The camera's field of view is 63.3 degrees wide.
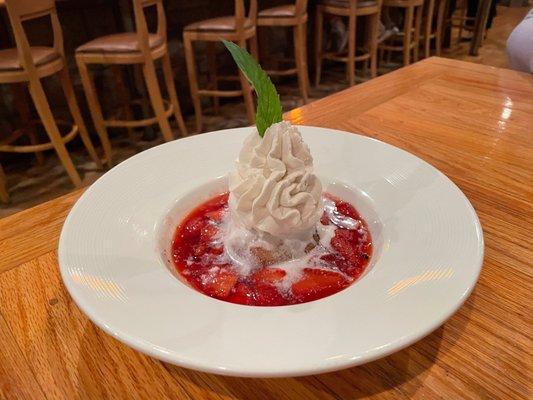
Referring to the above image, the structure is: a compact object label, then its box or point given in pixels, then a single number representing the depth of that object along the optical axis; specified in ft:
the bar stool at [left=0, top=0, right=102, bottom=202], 7.04
